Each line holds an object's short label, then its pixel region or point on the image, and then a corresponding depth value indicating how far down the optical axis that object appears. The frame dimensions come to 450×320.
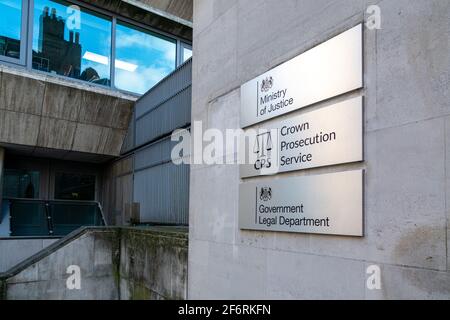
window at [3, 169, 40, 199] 11.60
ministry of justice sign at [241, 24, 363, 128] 3.00
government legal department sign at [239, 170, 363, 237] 2.88
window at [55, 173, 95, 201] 12.73
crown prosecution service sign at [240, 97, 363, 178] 2.94
